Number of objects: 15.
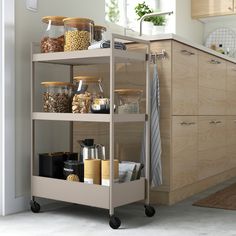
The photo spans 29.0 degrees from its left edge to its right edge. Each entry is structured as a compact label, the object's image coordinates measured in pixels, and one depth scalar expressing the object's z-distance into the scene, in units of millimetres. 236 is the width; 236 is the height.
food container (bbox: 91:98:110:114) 2279
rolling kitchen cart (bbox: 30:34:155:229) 2193
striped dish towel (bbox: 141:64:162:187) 2631
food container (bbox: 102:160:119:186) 2250
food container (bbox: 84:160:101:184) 2297
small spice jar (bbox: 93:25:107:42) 2588
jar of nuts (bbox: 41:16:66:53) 2447
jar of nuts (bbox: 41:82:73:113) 2445
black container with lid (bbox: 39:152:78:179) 2477
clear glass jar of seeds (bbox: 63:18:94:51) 2361
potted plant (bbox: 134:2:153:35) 3979
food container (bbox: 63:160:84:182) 2393
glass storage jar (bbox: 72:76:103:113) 2363
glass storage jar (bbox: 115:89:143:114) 2479
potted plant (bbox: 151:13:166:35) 4078
